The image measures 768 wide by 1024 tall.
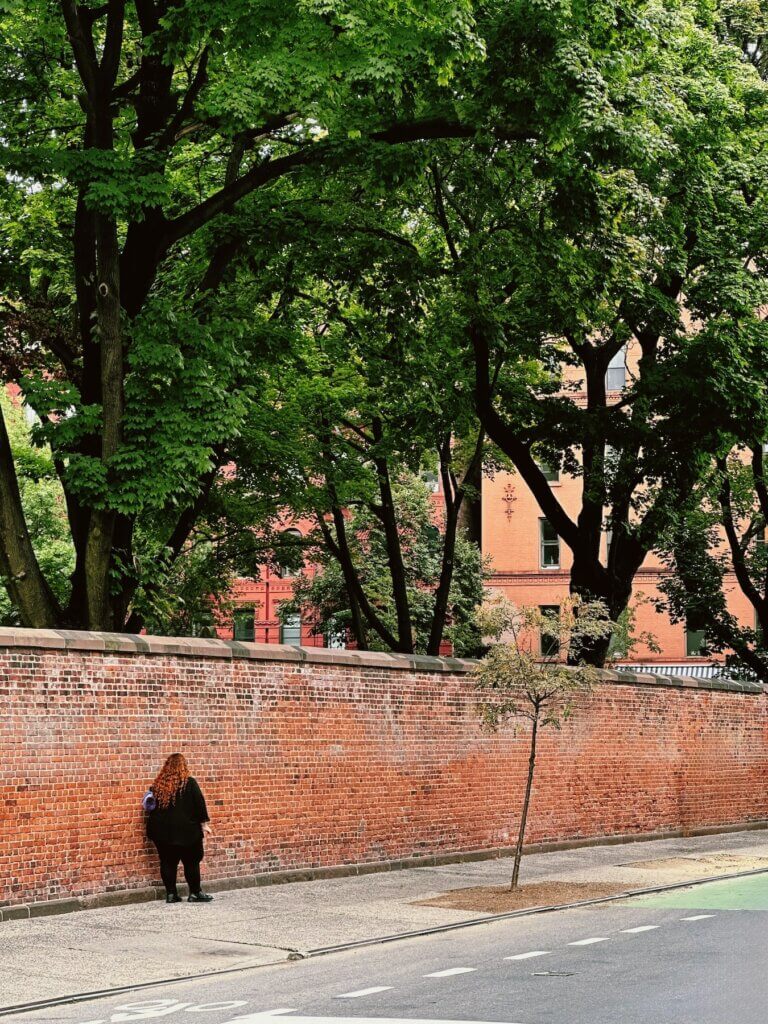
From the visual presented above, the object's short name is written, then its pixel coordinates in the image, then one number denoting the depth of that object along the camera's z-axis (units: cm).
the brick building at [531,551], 5488
